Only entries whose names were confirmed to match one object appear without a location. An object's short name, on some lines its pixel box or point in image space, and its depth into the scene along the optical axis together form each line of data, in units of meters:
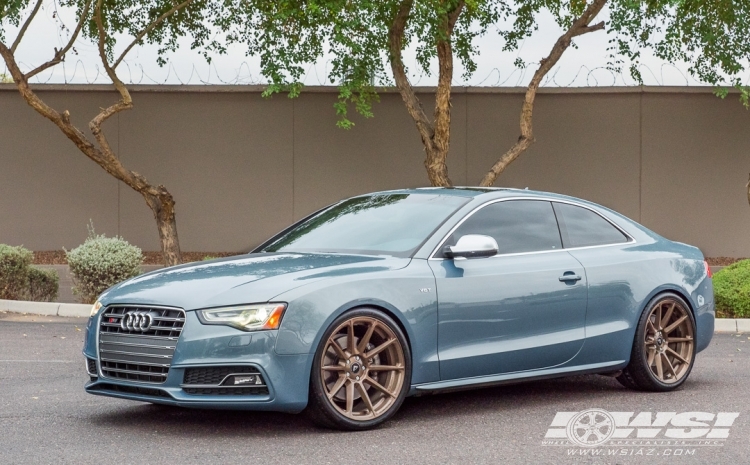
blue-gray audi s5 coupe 6.25
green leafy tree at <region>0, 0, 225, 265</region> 16.52
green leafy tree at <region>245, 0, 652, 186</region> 15.82
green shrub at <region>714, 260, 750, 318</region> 13.36
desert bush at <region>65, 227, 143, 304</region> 14.37
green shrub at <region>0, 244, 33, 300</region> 14.62
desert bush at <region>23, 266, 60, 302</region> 14.93
